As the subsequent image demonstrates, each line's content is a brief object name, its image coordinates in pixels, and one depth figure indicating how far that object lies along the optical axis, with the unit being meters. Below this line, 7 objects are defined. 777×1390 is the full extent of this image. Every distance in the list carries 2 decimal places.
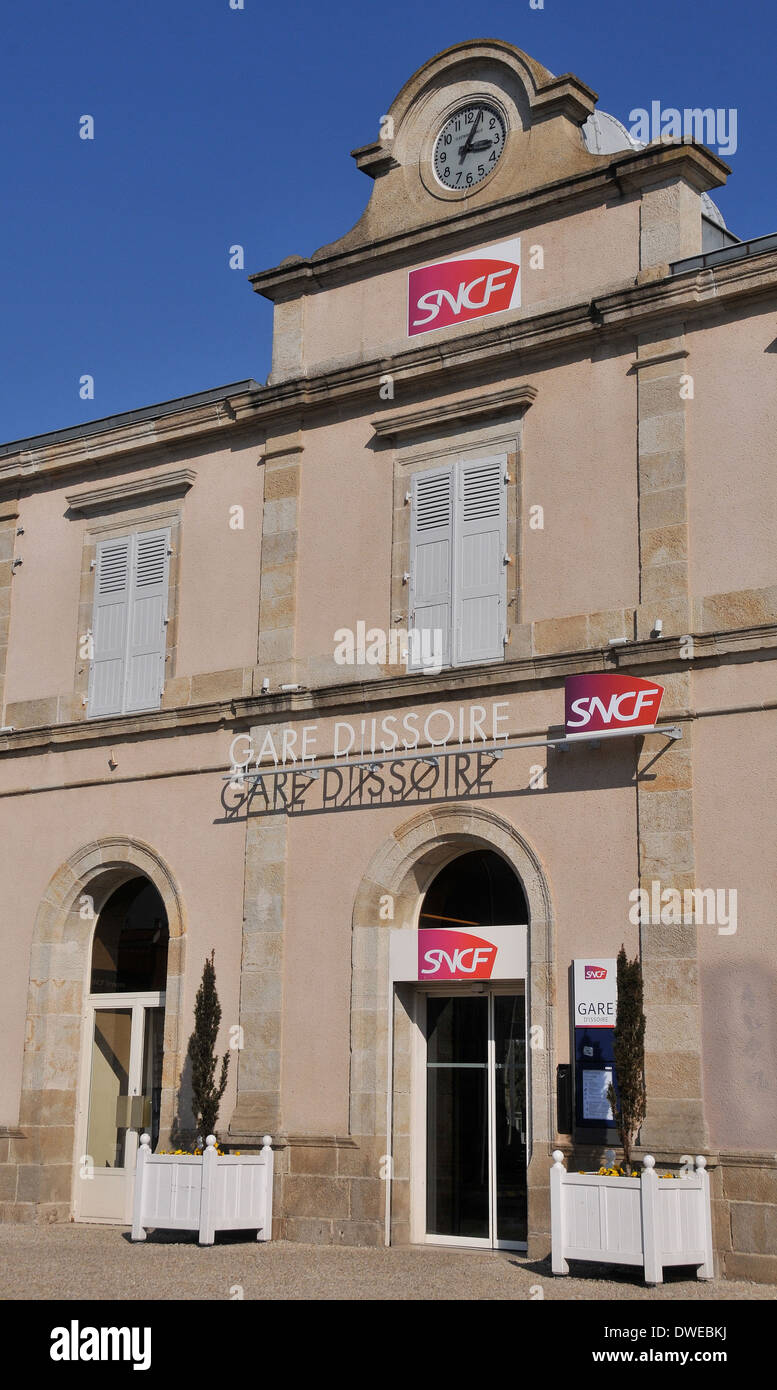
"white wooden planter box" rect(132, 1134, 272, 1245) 13.63
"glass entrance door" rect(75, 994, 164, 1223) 16.39
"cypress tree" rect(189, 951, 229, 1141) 14.70
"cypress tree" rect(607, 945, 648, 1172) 12.45
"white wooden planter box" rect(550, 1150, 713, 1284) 11.59
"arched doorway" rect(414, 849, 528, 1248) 14.11
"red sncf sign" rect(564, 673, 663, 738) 13.43
